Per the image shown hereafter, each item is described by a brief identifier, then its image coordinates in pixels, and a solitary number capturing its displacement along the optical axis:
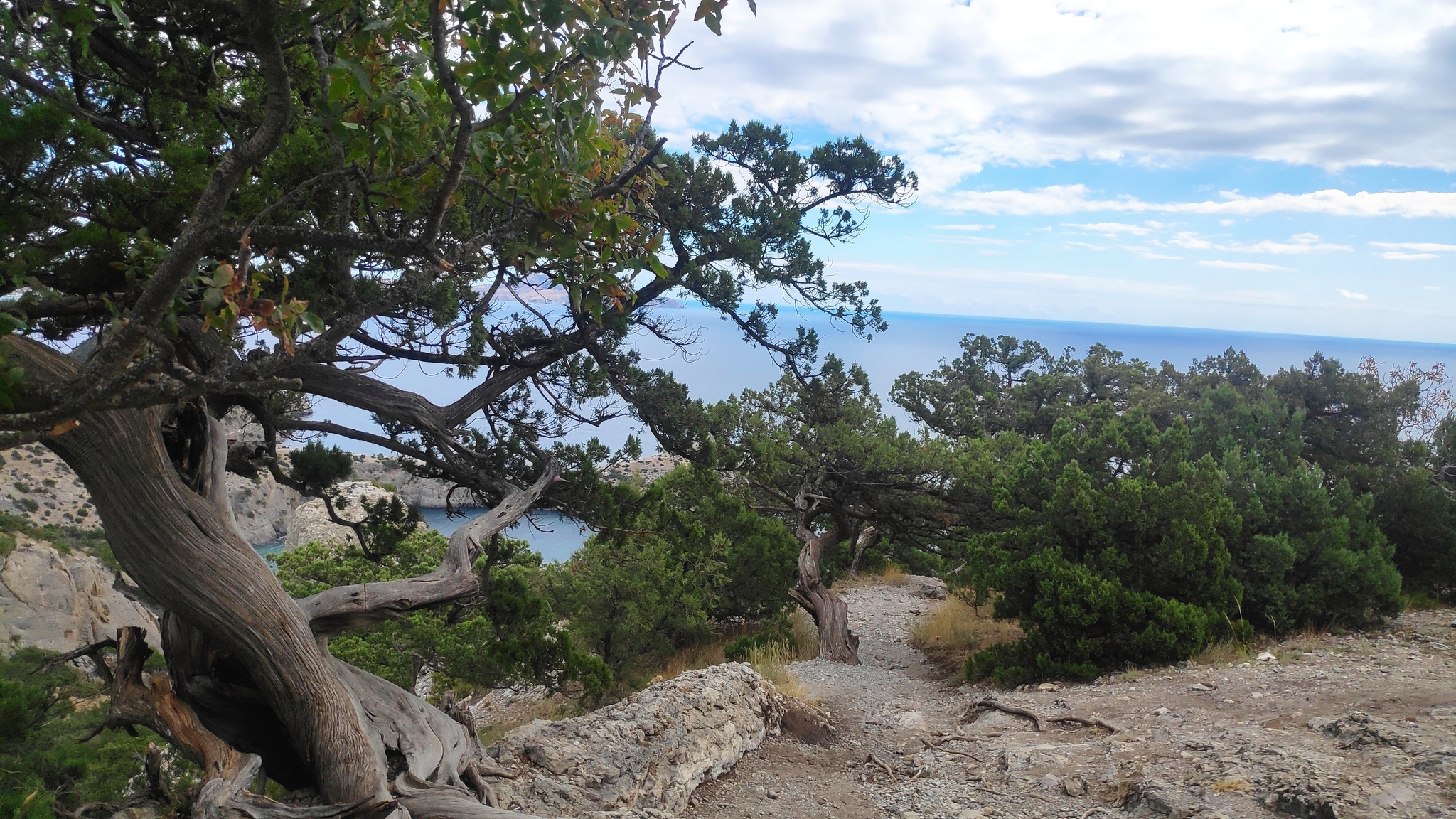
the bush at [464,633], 6.40
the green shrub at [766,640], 11.16
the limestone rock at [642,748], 4.77
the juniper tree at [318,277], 2.30
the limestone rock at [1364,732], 4.96
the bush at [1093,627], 8.33
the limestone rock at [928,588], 17.25
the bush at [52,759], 3.97
